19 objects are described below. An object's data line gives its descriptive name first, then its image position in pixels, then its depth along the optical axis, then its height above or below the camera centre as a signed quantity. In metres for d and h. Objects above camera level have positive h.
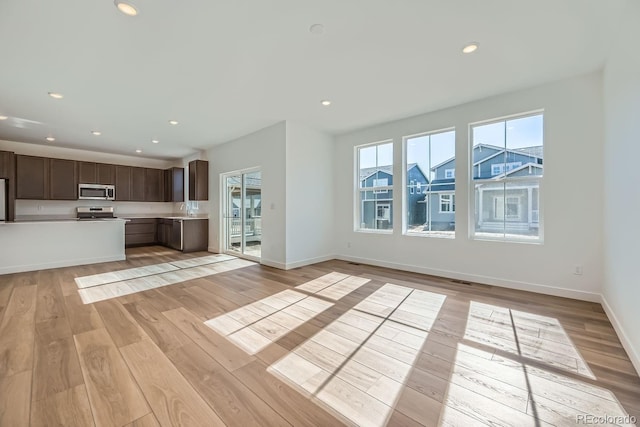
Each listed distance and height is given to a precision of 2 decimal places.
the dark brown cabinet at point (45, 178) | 5.93 +0.84
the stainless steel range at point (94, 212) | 6.89 +0.03
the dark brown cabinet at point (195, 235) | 6.71 -0.59
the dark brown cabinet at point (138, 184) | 7.67 +0.88
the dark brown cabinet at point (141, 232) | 7.54 -0.57
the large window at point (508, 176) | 3.59 +0.51
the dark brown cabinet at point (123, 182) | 7.39 +0.88
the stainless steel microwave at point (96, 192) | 6.73 +0.58
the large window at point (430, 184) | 4.31 +0.49
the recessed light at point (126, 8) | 2.02 +1.65
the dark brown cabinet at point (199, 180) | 6.88 +0.89
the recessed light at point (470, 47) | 2.55 +1.66
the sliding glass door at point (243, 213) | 5.79 -0.01
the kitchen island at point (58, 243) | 4.65 -0.60
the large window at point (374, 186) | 5.13 +0.53
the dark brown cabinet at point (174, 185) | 7.96 +0.88
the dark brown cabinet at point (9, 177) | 5.30 +0.75
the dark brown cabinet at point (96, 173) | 6.75 +1.08
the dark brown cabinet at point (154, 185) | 7.96 +0.86
